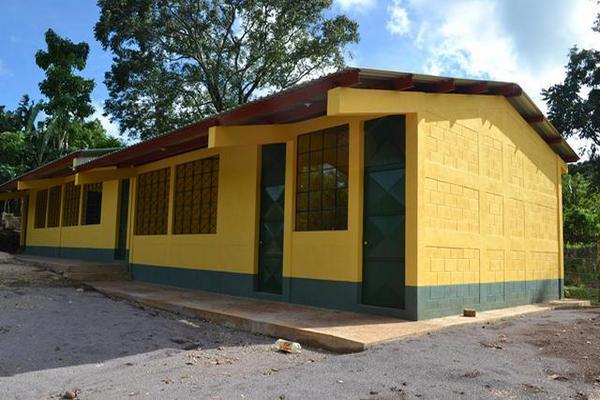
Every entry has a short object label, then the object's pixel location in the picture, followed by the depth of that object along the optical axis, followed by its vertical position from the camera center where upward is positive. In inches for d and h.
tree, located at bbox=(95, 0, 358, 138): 904.9 +344.9
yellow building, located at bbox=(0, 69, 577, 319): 312.2 +37.3
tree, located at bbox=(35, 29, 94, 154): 954.1 +290.4
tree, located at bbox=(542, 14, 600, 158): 822.5 +246.0
